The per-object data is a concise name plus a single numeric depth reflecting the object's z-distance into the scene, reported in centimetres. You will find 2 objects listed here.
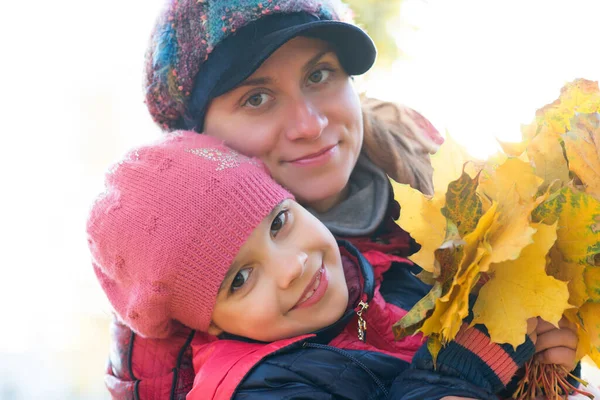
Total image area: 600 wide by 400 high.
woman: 102
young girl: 86
